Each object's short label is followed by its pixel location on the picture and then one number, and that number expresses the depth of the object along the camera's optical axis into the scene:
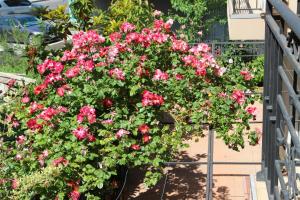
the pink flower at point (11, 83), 6.98
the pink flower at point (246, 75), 6.88
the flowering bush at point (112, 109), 5.66
